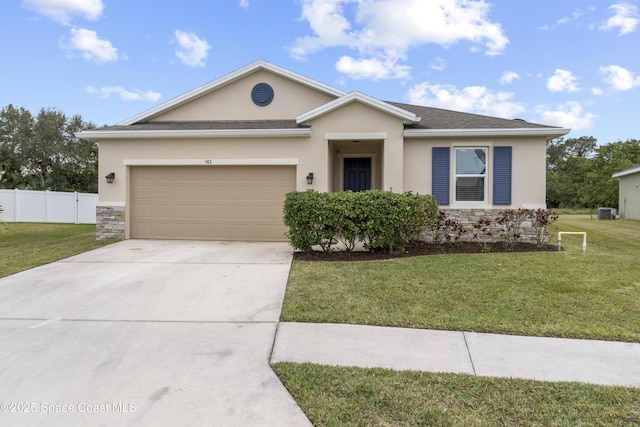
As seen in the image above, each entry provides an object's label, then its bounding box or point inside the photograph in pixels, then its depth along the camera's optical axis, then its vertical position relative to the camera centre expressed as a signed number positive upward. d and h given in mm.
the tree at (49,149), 28297 +4318
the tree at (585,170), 31625 +3830
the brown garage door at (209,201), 10641 +84
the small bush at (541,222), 9648 -435
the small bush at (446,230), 9633 -660
